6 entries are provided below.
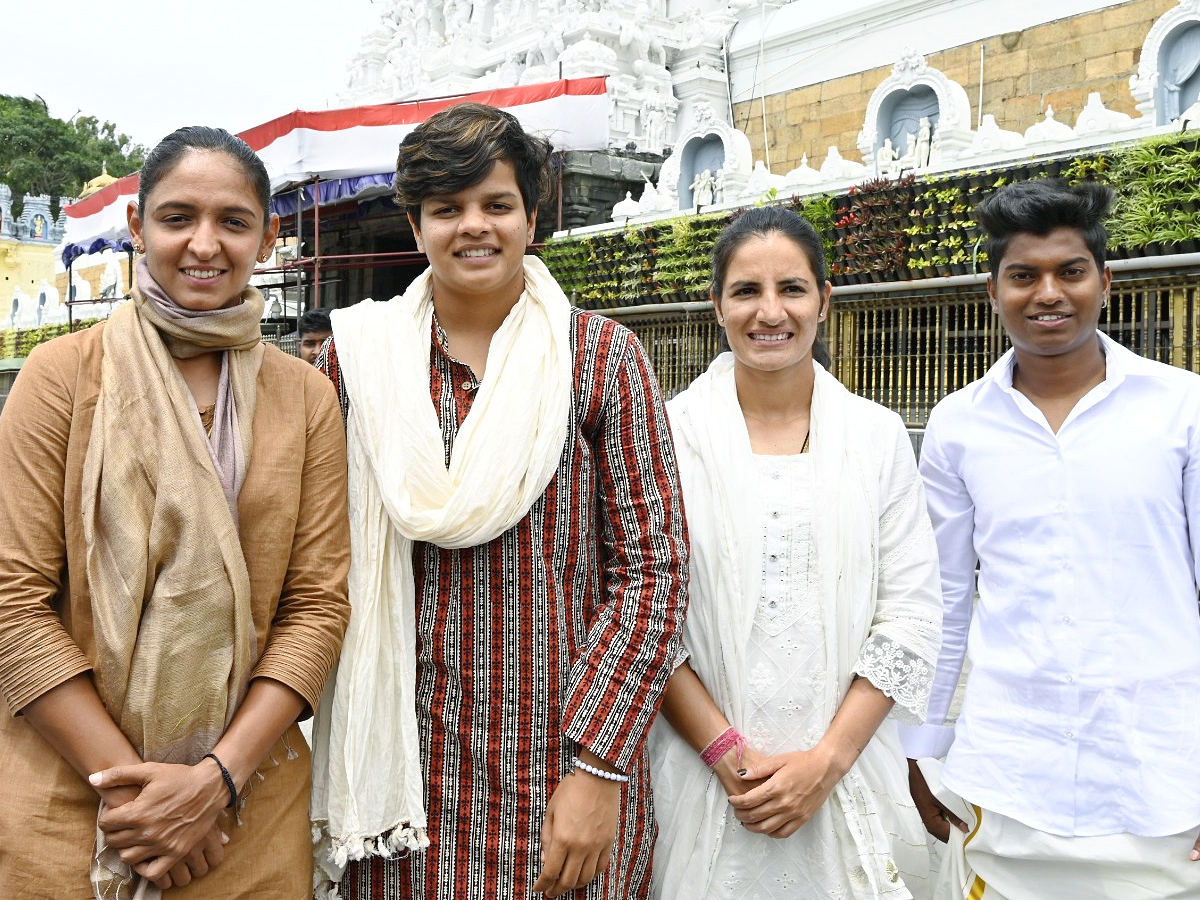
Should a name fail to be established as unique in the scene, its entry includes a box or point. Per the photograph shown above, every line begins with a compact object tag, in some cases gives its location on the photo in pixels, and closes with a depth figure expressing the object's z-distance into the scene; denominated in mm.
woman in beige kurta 1682
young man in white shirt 2055
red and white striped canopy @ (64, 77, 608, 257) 11008
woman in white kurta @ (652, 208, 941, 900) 2191
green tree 40094
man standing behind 6801
